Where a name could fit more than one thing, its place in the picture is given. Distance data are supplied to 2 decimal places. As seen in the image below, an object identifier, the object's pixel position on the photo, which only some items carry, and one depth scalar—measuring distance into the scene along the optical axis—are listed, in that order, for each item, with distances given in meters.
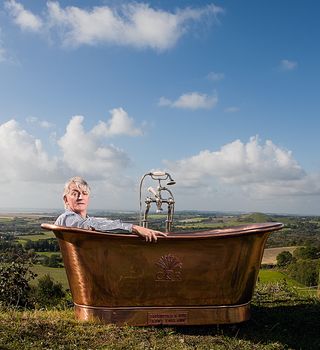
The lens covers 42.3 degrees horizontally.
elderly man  3.81
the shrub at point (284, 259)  15.93
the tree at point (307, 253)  13.76
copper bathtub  3.87
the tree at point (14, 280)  7.90
